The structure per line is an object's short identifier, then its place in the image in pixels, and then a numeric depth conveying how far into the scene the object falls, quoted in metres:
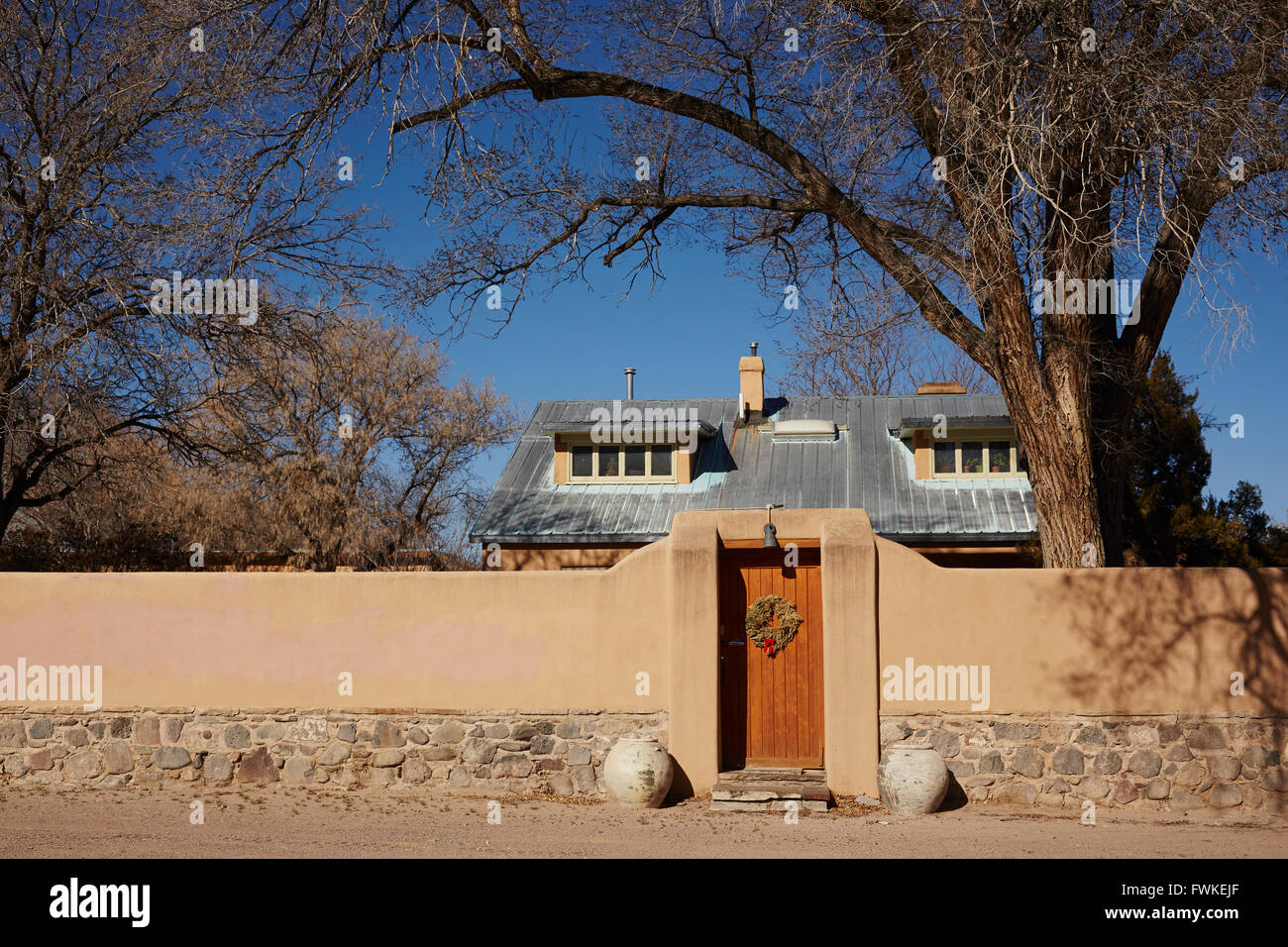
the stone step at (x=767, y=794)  9.71
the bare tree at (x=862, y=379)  29.08
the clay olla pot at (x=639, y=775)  9.88
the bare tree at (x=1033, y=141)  9.41
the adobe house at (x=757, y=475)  18.98
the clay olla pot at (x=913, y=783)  9.56
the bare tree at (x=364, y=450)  24.47
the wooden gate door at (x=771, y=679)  10.55
